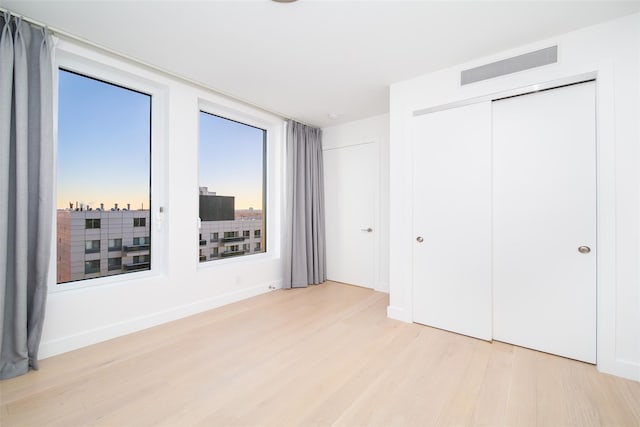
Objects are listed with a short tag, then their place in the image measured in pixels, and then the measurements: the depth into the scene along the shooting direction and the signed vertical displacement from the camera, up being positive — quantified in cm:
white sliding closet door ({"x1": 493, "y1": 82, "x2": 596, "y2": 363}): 210 -6
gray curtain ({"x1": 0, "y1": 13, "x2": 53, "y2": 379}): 186 +19
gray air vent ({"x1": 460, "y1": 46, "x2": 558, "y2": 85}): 216 +123
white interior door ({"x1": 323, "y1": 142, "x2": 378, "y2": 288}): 412 +3
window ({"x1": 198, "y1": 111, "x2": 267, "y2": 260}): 340 +47
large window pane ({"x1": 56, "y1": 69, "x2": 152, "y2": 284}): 236 +42
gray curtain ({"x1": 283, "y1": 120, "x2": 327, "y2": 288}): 404 +5
